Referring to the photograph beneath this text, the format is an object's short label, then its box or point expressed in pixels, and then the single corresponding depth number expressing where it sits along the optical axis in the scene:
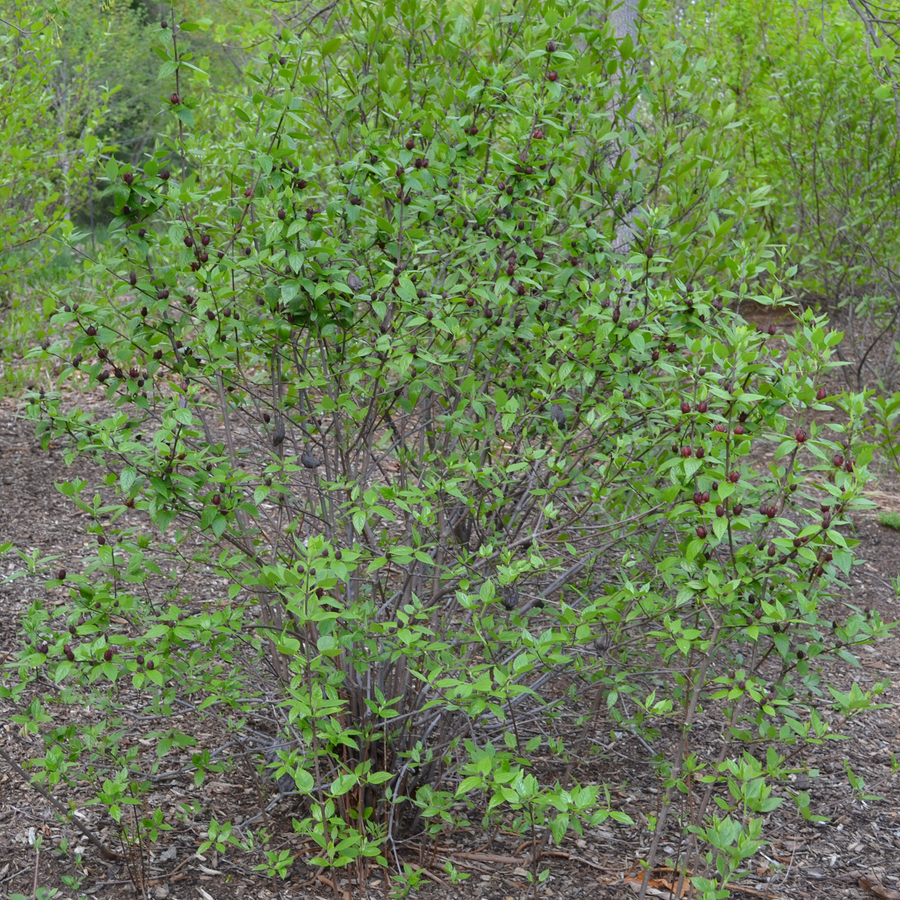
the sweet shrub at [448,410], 2.29
